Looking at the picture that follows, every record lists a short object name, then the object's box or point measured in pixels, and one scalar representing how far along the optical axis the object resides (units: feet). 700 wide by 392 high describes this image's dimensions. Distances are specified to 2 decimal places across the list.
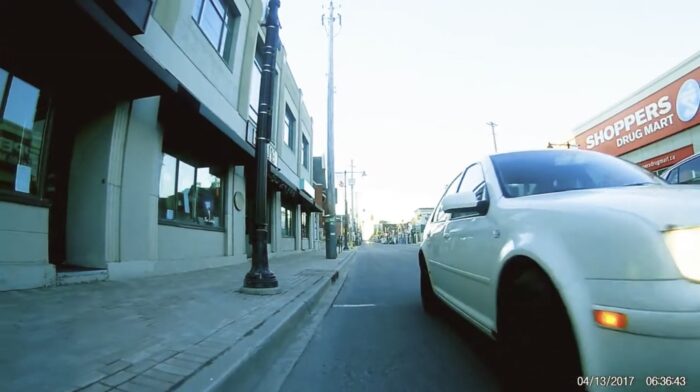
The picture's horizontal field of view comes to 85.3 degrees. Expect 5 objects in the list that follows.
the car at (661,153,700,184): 20.52
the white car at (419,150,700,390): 4.69
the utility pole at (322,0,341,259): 54.34
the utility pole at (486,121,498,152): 148.15
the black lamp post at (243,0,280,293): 18.65
